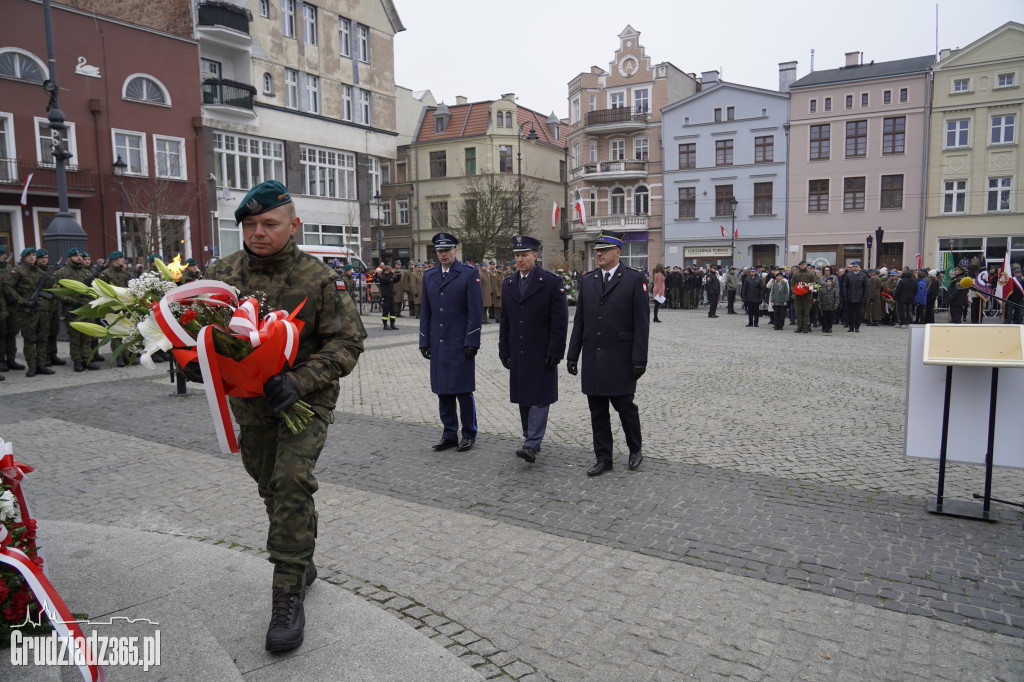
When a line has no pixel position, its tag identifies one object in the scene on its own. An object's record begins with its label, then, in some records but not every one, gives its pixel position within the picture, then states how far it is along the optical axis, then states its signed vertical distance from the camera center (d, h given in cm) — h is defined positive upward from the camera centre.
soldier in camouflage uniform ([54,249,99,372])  1244 -68
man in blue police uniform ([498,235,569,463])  665 -70
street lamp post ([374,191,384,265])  4377 +295
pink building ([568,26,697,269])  5119 +878
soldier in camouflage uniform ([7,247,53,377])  1209 -85
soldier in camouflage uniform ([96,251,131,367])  1287 -9
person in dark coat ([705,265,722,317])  2658 -106
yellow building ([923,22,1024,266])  4031 +625
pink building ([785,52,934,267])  4269 +624
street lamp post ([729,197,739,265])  4546 +161
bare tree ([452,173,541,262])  4212 +253
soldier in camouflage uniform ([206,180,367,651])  334 -53
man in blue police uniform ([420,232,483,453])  702 -70
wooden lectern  477 -65
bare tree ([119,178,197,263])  2696 +224
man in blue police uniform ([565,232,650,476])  623 -72
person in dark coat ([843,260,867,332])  2012 -91
